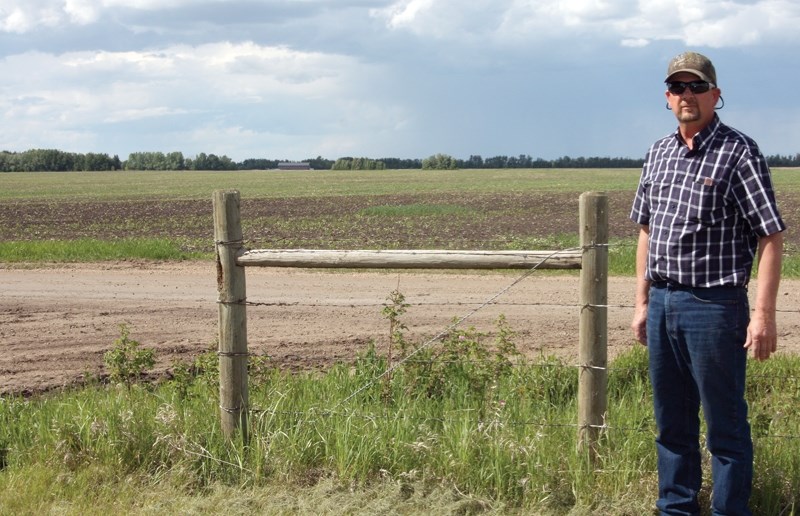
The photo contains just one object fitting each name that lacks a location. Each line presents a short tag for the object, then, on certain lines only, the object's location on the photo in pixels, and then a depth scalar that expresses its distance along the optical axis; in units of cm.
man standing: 393
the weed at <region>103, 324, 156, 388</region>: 690
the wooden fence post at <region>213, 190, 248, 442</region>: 550
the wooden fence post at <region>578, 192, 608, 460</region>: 501
